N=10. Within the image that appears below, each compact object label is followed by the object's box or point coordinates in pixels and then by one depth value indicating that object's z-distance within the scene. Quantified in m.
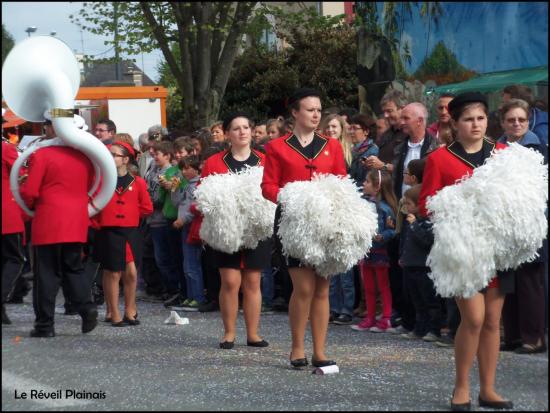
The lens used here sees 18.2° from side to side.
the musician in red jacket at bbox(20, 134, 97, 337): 7.14
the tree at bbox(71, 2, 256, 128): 27.76
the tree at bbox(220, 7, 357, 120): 31.43
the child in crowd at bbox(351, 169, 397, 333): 12.49
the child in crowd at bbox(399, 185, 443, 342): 11.27
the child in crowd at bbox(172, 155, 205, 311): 15.03
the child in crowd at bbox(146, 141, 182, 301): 15.79
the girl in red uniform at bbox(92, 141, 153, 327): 10.39
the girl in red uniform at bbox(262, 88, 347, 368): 9.71
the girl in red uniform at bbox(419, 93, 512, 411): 7.60
